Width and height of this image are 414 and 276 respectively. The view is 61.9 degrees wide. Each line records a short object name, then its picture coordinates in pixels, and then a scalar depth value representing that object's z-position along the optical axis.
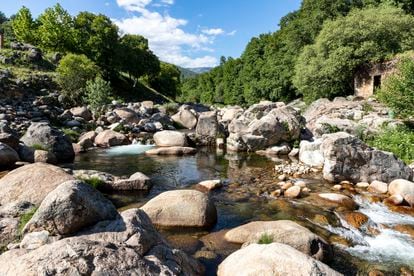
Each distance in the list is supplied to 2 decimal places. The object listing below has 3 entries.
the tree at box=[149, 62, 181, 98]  89.50
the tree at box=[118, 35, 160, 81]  64.19
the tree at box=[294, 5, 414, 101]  33.38
